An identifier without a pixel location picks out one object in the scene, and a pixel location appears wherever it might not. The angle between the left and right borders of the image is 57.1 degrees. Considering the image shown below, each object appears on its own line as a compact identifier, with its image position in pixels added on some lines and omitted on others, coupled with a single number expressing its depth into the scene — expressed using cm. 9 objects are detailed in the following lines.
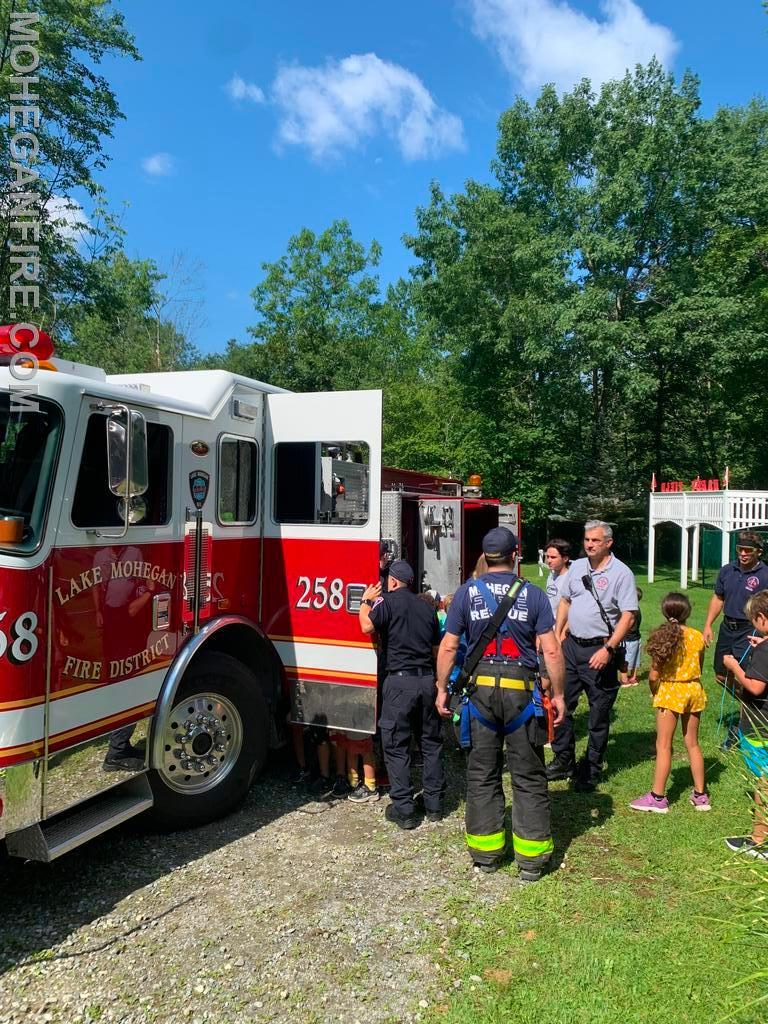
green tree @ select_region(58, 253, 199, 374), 1573
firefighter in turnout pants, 396
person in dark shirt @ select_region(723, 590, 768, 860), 415
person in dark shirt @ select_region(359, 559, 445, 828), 462
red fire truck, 328
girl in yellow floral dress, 461
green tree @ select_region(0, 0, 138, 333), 1375
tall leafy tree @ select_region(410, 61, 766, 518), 2391
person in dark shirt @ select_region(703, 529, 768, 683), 579
